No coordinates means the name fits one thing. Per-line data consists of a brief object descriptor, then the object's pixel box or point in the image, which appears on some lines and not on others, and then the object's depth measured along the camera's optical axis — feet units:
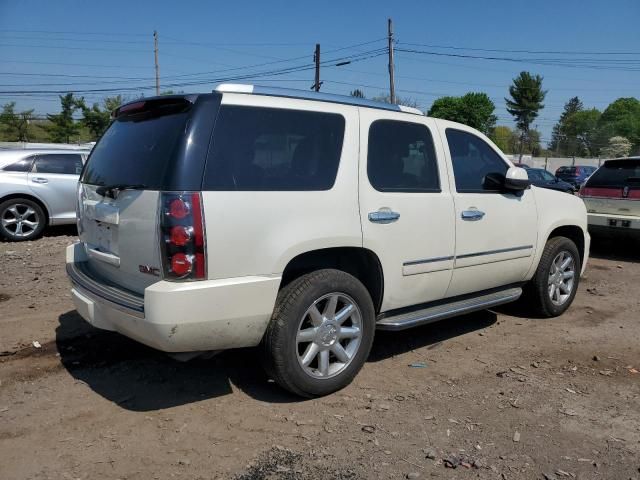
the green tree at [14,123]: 162.61
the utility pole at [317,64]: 116.57
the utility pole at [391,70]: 98.12
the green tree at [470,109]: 206.01
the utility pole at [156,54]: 133.39
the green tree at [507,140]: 254.90
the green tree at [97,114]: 154.10
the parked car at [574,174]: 105.29
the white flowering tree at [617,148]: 226.58
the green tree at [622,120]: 262.26
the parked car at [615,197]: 28.91
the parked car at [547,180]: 78.07
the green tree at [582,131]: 260.01
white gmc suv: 10.11
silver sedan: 31.76
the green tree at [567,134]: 280.94
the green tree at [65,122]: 159.74
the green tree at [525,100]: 281.54
